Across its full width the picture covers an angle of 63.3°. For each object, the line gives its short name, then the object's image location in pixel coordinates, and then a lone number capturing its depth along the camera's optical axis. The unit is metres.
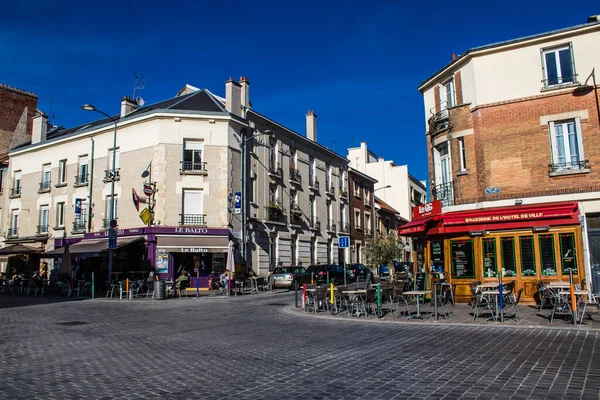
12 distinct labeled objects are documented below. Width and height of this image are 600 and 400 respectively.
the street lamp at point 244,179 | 27.92
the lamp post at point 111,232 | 21.22
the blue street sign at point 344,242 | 21.72
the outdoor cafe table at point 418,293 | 12.05
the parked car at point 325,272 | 26.61
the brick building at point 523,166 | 14.80
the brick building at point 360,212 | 42.06
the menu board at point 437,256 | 16.69
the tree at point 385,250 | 31.61
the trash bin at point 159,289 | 20.75
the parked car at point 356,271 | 29.06
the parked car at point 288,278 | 26.41
